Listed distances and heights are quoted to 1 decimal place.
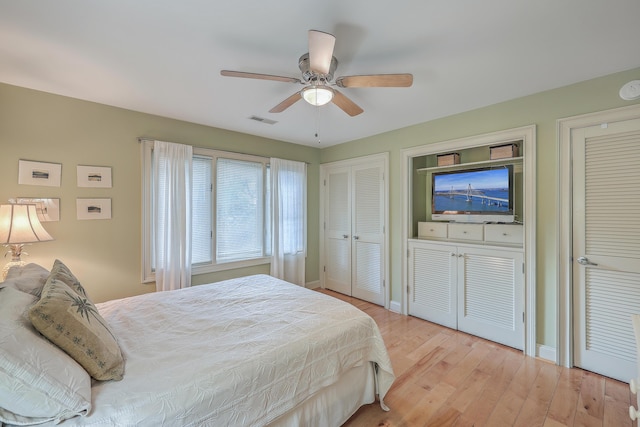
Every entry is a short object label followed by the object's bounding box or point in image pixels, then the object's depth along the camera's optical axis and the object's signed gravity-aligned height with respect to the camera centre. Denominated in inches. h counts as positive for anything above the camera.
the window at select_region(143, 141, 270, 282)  133.0 +2.0
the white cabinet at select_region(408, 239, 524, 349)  106.5 -33.3
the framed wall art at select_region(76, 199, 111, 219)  105.7 +3.1
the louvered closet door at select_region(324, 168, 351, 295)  169.5 -10.9
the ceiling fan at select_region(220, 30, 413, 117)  58.2 +35.2
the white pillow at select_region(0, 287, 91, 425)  35.5 -23.0
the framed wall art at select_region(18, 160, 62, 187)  94.8 +15.6
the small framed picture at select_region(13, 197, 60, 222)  94.3 +3.3
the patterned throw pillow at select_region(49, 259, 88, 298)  58.9 -13.8
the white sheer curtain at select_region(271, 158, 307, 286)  158.9 -3.0
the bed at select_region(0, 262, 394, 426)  43.3 -28.5
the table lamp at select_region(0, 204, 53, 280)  78.8 -3.5
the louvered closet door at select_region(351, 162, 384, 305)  152.2 -11.1
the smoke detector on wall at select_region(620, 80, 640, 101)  80.4 +36.8
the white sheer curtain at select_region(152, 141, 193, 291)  120.5 +1.0
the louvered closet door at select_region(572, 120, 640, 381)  83.8 -11.1
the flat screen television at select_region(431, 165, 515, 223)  115.6 +8.3
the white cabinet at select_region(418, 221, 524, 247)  112.2 -9.0
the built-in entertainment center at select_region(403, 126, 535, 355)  105.0 -11.4
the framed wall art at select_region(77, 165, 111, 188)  105.5 +15.9
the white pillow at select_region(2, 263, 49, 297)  57.4 -14.1
